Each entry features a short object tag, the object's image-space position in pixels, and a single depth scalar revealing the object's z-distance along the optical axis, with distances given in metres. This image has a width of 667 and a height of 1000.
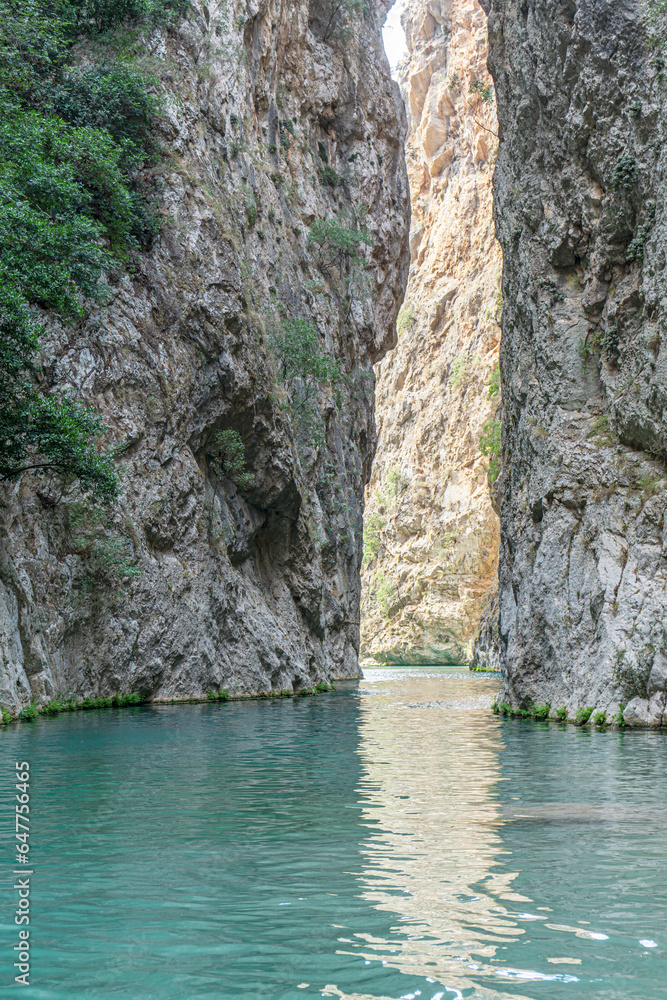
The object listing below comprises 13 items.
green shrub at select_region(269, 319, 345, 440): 37.16
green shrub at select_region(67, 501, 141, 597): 22.80
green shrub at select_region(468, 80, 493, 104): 33.41
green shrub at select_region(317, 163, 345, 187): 48.22
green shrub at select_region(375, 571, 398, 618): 98.75
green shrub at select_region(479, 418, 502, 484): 57.47
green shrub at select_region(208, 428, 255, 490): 30.35
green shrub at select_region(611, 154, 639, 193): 18.45
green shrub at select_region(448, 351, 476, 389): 94.26
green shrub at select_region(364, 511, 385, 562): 104.38
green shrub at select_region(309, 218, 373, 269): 44.09
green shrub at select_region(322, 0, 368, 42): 48.94
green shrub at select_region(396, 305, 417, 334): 105.44
